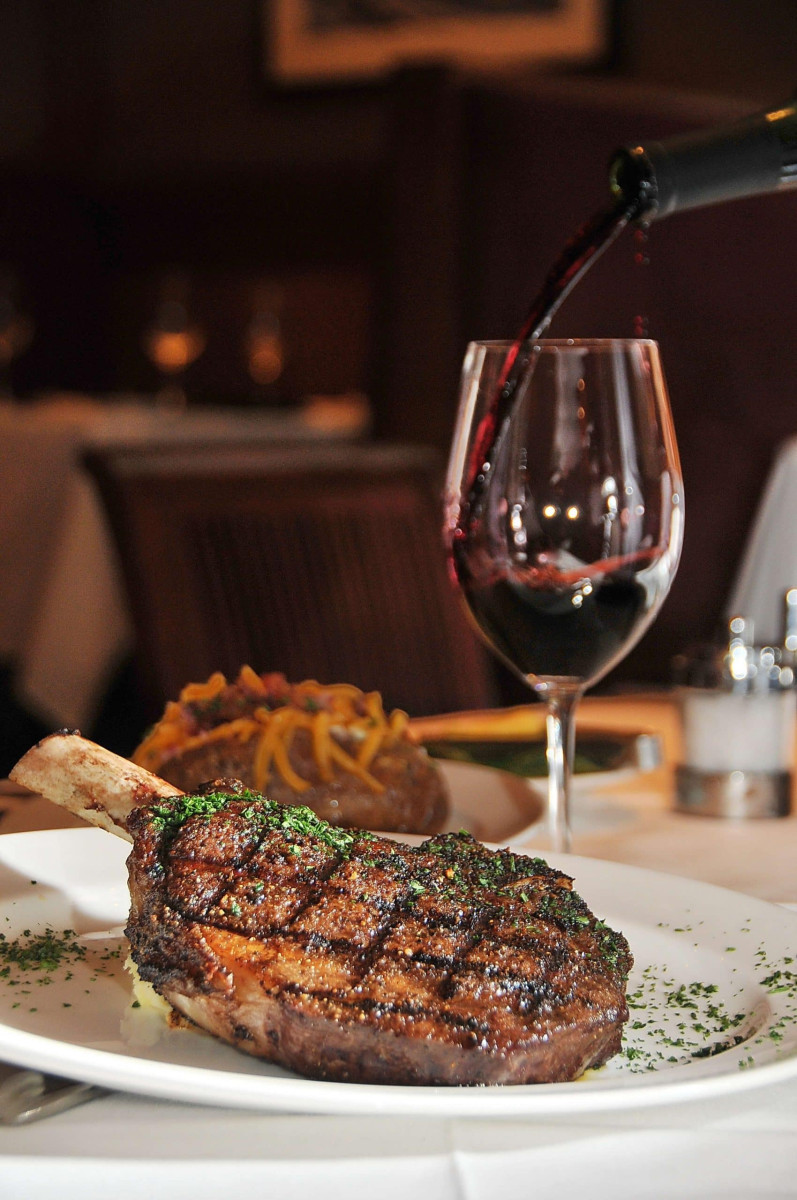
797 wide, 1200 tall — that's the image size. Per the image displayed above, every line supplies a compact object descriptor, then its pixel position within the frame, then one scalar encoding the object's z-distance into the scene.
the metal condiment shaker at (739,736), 1.24
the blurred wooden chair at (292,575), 1.98
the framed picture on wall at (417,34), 7.09
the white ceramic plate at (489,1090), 0.52
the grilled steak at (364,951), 0.57
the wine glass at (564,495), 0.98
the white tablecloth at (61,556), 3.91
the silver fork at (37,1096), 0.57
